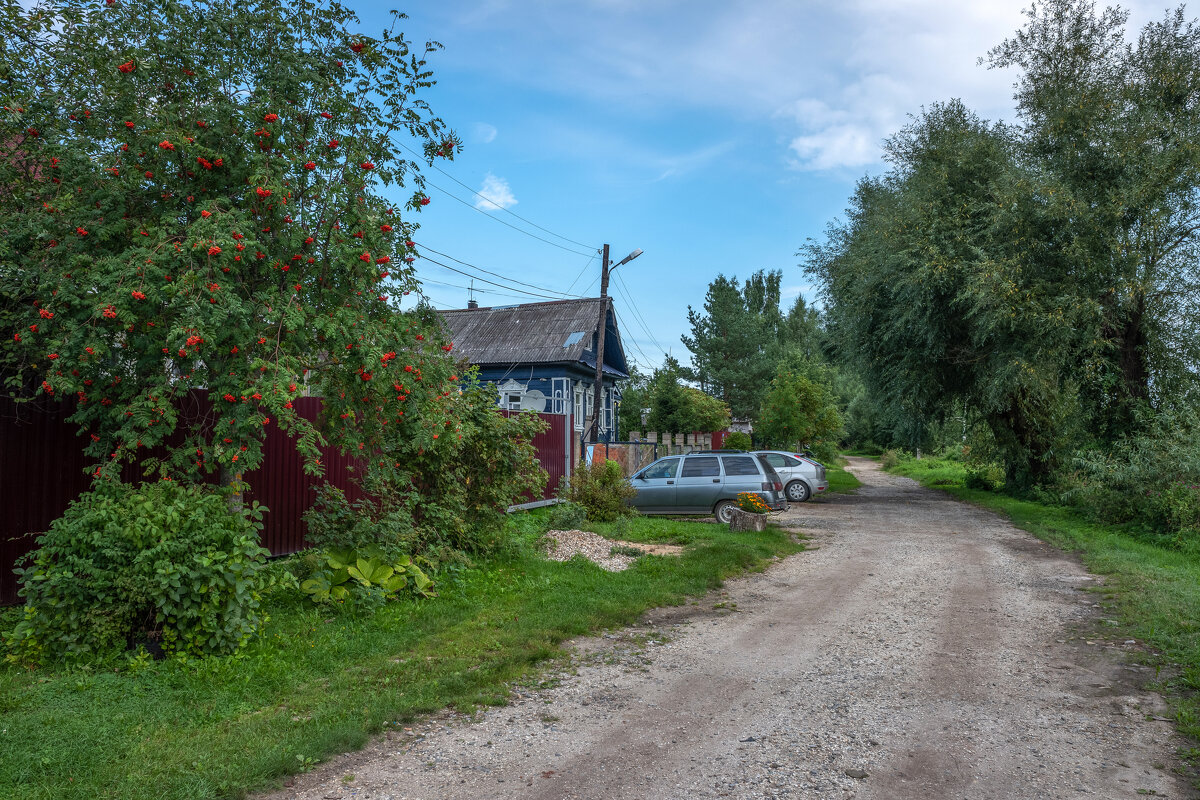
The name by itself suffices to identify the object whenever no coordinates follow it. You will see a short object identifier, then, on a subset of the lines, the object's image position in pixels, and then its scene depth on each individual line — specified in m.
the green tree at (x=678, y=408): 36.06
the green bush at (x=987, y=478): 26.92
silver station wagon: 15.62
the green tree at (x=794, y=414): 33.47
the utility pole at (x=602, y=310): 21.47
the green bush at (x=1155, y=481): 12.76
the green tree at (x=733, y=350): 49.62
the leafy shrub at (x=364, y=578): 7.23
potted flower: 14.12
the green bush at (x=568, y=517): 13.34
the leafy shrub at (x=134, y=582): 5.52
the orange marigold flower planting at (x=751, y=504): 14.77
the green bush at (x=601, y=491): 14.64
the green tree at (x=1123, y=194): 16.42
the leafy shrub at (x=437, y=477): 7.33
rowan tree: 5.76
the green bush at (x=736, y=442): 35.03
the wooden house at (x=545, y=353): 29.11
